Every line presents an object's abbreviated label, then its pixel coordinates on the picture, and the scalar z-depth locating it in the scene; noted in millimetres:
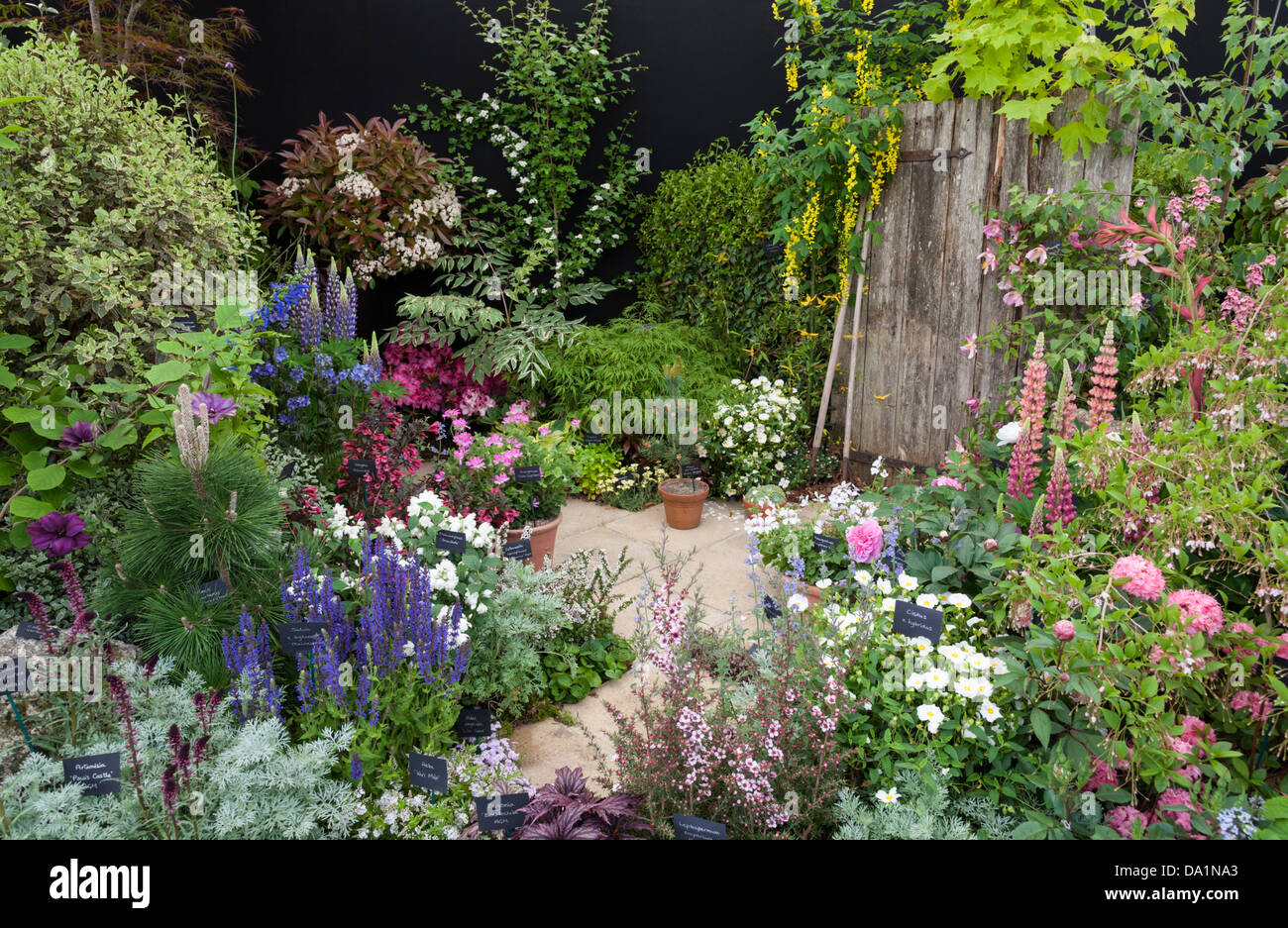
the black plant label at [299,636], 2219
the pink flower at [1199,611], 1709
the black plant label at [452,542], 2783
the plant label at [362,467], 3293
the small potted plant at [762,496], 4181
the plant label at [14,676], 2117
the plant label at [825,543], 3056
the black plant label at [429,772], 2055
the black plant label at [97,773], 1827
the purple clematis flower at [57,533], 2369
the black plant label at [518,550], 3137
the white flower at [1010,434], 3154
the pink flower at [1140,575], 1779
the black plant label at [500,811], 1972
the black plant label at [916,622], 2094
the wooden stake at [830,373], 4910
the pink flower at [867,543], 2736
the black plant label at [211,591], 2357
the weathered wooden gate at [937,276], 4105
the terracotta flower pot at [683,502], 4570
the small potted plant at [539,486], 3764
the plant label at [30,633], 2244
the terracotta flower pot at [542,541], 3863
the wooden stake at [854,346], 4738
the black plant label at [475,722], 2512
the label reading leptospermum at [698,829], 1796
